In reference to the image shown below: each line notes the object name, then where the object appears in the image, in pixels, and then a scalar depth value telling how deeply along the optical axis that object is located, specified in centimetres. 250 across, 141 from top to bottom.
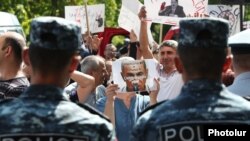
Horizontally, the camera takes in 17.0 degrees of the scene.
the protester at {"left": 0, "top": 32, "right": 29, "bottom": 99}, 584
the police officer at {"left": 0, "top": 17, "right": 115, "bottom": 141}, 380
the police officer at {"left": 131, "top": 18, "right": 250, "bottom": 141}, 378
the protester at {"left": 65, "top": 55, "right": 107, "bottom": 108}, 721
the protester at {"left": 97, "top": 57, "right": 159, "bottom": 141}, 687
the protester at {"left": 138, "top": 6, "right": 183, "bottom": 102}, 727
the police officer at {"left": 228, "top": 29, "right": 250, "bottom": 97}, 568
